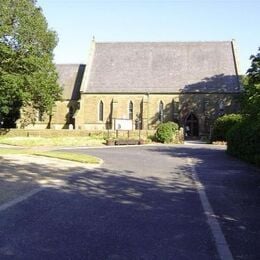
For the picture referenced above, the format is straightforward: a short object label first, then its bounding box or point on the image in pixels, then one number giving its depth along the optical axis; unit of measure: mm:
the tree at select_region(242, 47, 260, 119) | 14576
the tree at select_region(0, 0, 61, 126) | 29672
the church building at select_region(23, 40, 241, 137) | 40521
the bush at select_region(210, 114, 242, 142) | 28558
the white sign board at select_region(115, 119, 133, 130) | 31304
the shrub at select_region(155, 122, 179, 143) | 30066
